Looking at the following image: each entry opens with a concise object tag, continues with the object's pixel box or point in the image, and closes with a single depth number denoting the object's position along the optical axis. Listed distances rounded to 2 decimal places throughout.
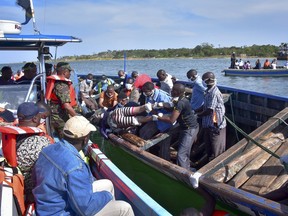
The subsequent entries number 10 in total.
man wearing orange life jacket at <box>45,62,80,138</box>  3.53
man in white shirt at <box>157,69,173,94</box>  5.58
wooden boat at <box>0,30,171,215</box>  1.82
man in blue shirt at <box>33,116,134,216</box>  1.72
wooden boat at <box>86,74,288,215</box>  2.47
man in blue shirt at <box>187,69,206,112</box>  4.44
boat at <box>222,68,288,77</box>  18.67
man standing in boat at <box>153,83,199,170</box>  3.61
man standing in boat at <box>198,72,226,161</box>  3.65
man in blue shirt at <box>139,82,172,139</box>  3.97
